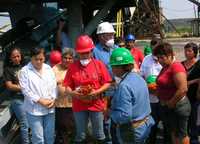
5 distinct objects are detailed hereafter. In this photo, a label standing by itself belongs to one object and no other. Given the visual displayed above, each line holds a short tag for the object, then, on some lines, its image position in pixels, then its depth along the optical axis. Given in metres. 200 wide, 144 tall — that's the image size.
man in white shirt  4.79
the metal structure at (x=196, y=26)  30.65
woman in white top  4.18
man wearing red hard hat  4.14
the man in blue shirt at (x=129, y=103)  3.23
